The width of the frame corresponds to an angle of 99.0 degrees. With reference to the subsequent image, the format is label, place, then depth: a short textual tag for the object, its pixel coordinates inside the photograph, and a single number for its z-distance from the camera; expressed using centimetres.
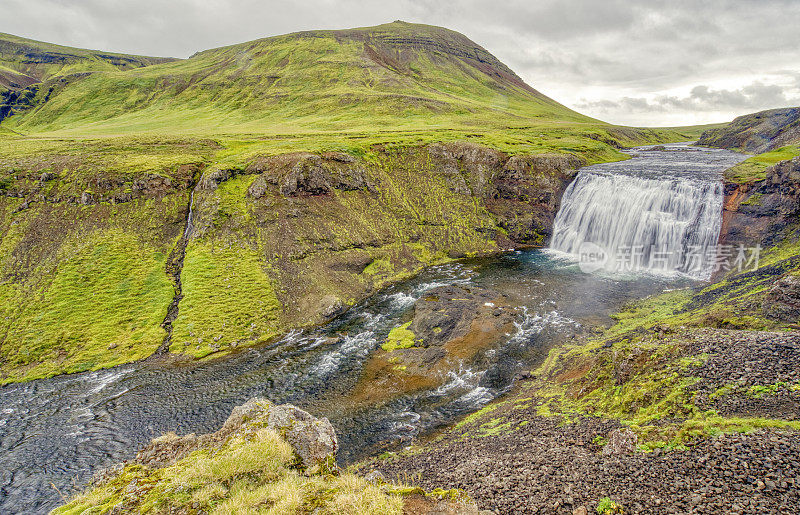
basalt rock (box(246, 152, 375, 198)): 5347
